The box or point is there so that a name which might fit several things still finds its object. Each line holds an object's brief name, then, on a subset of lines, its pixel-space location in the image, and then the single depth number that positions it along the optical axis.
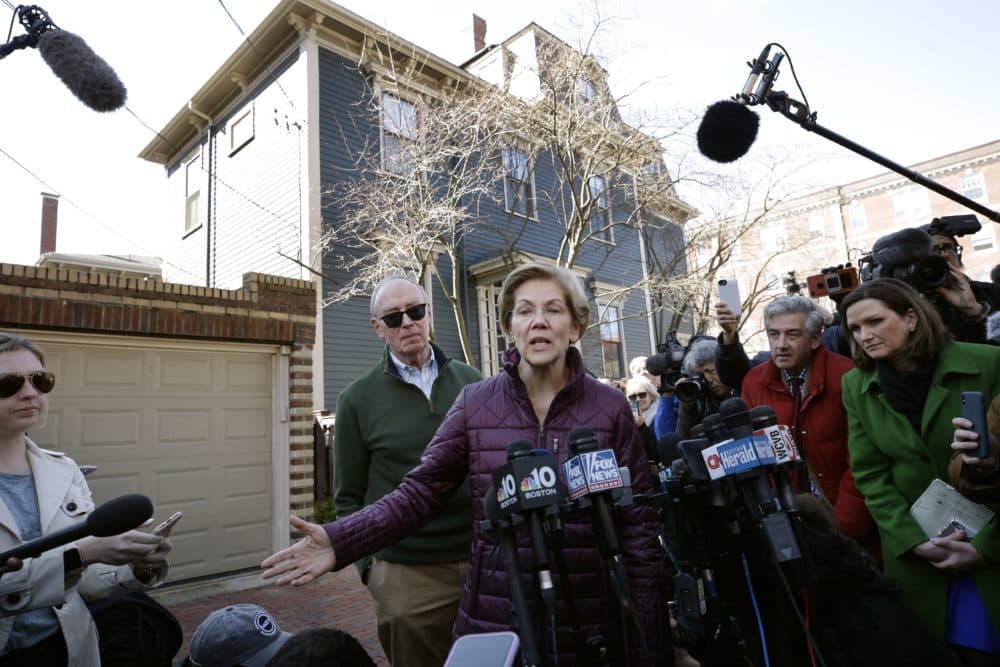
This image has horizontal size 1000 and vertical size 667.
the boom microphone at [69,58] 2.46
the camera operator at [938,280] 2.76
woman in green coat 1.96
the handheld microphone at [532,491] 1.25
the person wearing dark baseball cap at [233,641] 2.13
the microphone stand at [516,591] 1.16
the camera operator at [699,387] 3.40
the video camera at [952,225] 3.00
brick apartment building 30.48
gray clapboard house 10.81
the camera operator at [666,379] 4.19
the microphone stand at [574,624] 1.39
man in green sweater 2.45
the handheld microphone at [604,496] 1.30
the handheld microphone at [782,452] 1.49
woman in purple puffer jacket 1.64
